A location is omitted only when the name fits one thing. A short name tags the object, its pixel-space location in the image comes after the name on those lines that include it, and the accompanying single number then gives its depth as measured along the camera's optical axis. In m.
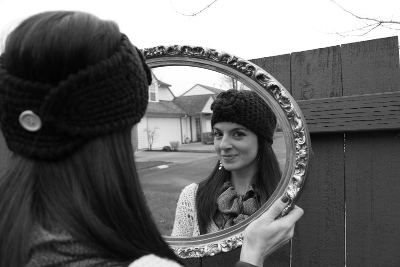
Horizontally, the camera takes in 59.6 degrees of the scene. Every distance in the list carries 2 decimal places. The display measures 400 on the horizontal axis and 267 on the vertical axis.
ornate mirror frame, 1.04
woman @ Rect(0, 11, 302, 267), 0.57
